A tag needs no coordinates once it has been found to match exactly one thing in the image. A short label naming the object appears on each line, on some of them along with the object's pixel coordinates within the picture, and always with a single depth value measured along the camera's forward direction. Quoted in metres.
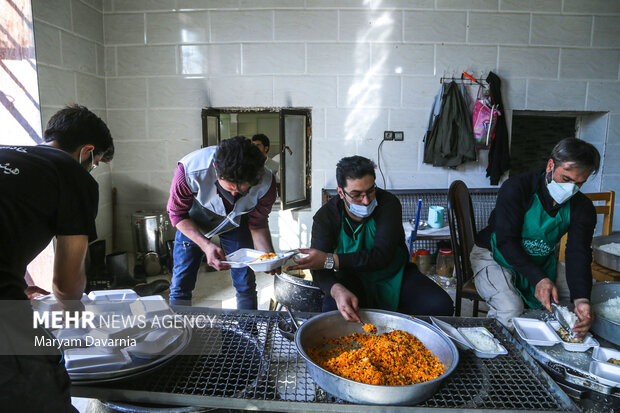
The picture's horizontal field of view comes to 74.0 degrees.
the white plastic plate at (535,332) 1.26
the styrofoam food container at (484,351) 1.20
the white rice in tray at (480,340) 1.23
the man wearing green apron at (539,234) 1.82
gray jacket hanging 4.05
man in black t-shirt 0.97
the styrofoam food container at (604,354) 1.19
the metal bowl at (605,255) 2.02
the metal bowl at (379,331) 0.97
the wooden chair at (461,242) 2.17
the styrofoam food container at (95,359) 1.05
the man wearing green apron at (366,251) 1.86
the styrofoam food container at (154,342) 1.11
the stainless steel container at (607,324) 1.30
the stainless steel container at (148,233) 4.01
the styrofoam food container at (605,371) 1.08
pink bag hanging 4.07
